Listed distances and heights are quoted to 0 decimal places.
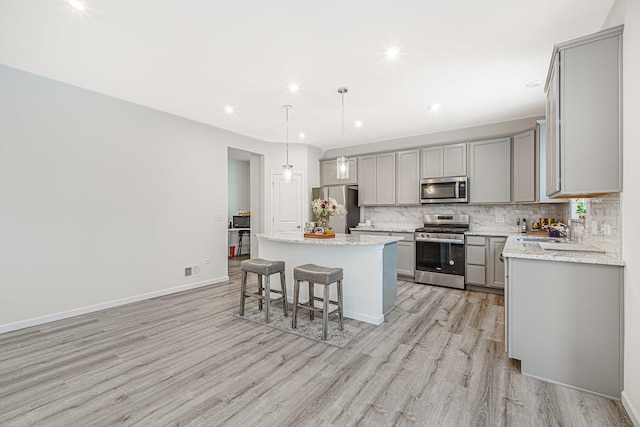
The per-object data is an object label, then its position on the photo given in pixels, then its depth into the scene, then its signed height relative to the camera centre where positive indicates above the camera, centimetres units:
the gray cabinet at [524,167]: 429 +70
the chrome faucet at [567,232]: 369 -24
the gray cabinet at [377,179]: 577 +71
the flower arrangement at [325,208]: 365 +8
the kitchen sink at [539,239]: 334 -31
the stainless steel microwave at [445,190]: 493 +42
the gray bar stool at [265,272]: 331 -68
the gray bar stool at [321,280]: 290 -68
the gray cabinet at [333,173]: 622 +92
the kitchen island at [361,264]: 328 -60
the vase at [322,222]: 373 -10
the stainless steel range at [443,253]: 475 -65
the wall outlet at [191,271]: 467 -92
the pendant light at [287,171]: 422 +63
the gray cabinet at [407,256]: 520 -76
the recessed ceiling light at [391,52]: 267 +152
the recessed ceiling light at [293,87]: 341 +153
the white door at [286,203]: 620 +24
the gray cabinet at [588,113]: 193 +69
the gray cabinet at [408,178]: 548 +69
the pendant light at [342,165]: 368 +62
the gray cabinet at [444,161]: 503 +95
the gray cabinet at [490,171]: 465 +70
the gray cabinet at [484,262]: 445 -76
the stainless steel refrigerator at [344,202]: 594 +25
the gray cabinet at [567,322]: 194 -78
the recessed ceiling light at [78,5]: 210 +154
